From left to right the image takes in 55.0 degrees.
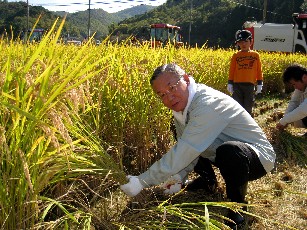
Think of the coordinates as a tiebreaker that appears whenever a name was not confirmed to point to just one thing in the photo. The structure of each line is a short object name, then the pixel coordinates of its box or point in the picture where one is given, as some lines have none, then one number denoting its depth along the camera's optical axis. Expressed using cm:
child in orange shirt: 373
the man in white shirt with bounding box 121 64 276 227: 143
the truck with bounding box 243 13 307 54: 1129
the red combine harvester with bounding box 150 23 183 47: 1273
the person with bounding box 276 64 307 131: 265
